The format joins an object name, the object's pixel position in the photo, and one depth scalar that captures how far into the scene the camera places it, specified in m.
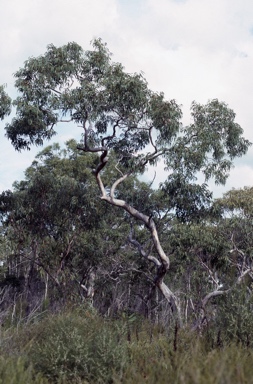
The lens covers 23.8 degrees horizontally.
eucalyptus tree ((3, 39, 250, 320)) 21.89
